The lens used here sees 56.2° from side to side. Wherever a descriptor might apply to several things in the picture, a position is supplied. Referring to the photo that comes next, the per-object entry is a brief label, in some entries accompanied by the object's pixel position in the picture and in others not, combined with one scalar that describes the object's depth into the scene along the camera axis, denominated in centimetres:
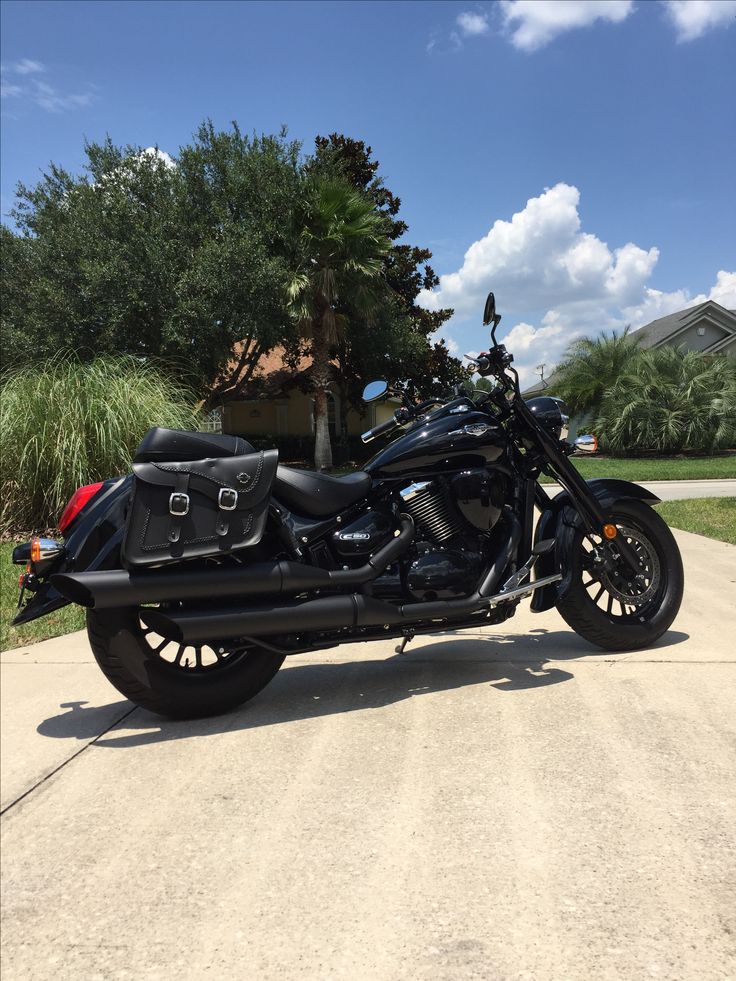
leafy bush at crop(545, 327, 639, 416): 2716
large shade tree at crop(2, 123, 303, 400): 1647
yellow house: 3050
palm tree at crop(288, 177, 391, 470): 1788
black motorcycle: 263
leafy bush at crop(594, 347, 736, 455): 2319
